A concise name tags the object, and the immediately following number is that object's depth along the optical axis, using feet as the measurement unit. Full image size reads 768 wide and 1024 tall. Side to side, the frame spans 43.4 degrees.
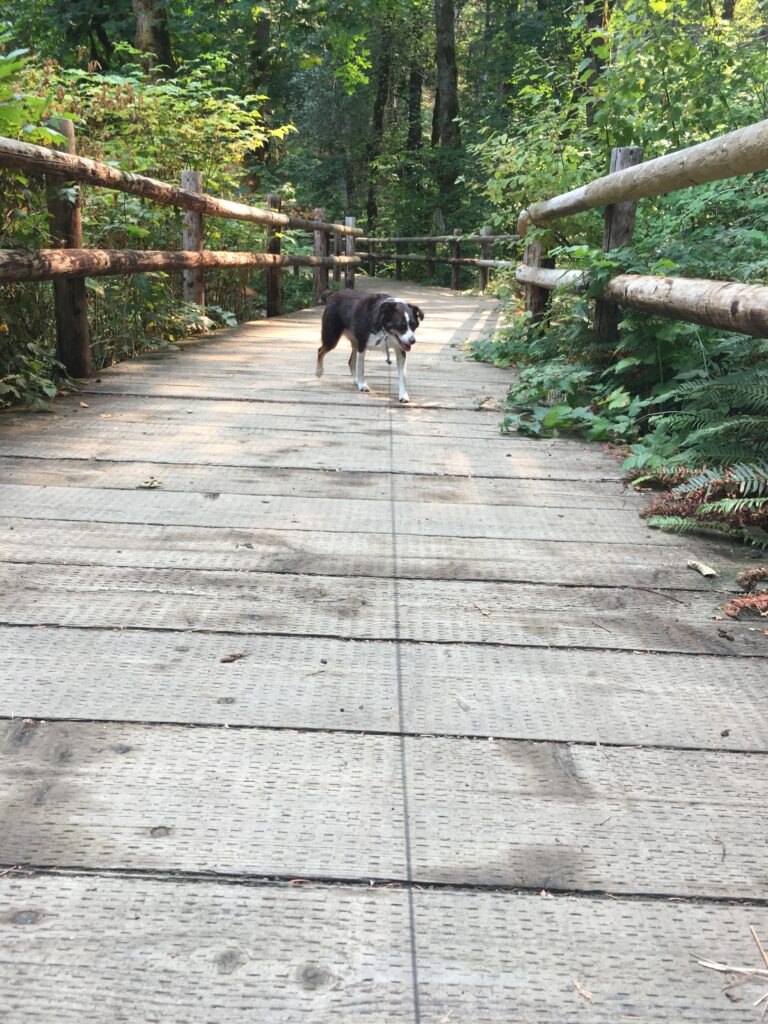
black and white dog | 18.40
